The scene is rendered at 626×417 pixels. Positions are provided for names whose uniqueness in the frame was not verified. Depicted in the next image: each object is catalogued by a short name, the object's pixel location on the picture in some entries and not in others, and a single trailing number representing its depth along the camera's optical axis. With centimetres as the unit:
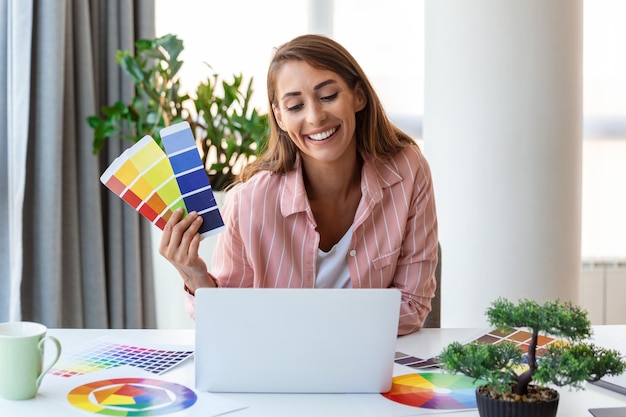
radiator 365
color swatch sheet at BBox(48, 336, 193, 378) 139
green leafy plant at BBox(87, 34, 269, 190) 289
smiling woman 179
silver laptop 122
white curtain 278
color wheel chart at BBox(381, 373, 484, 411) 123
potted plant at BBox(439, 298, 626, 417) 103
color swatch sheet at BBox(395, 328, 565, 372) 145
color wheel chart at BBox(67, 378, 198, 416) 119
